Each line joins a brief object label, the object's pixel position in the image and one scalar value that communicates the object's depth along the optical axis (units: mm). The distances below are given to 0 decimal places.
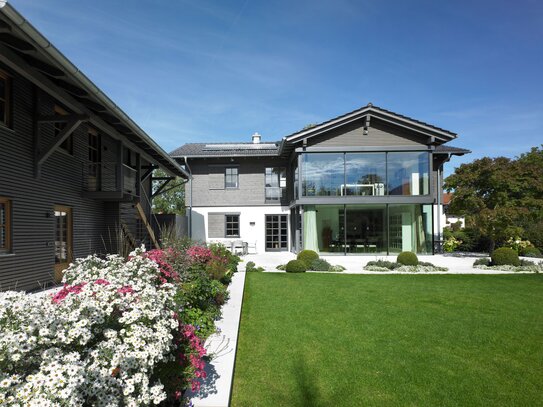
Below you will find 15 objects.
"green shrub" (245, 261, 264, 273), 13177
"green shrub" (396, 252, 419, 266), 14180
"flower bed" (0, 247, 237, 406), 1938
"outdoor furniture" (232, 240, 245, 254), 19820
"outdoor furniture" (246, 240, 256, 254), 21141
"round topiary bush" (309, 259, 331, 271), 13555
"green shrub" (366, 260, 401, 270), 13945
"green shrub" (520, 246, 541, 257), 17422
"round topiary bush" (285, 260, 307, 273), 12984
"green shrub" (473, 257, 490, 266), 14477
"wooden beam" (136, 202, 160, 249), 13318
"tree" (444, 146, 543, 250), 15234
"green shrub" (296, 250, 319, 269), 14437
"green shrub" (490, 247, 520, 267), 13836
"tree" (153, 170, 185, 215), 49838
